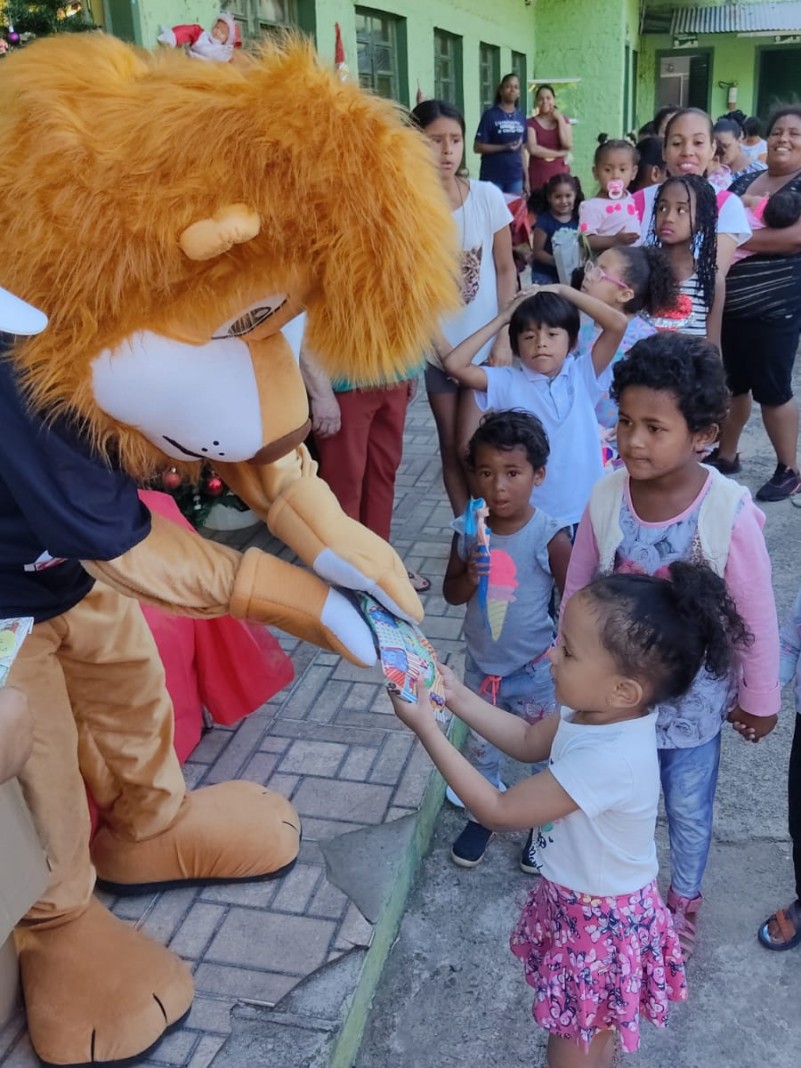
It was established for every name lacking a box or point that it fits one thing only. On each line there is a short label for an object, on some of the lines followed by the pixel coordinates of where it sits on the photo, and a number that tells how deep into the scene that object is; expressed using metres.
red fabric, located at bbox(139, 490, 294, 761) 2.74
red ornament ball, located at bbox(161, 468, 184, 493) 2.69
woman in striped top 4.62
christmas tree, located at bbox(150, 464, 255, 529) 3.85
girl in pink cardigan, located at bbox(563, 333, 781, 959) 2.00
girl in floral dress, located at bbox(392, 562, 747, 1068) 1.61
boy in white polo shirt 3.09
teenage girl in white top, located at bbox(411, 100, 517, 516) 3.84
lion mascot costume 1.36
